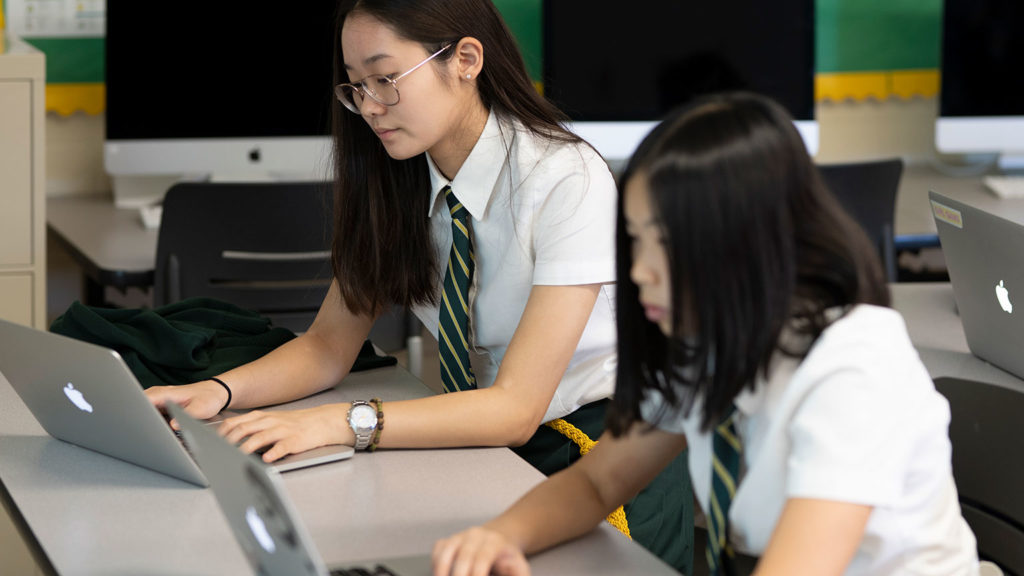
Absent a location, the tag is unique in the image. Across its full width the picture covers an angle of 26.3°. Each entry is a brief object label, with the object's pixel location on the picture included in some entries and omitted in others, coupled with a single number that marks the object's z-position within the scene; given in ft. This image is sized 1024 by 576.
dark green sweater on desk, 11.58
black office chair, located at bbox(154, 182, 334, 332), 14.85
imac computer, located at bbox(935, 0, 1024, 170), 18.15
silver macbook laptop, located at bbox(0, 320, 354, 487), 10.05
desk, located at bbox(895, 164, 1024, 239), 16.81
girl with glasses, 10.95
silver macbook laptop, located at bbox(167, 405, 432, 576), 8.48
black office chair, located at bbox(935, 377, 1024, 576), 10.98
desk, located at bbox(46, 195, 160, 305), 15.00
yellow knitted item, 11.53
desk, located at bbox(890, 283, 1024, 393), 12.45
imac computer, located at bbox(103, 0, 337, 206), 16.75
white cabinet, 14.87
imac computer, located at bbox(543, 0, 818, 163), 17.78
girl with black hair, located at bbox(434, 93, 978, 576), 8.91
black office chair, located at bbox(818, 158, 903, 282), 16.07
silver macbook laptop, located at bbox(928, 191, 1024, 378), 11.94
